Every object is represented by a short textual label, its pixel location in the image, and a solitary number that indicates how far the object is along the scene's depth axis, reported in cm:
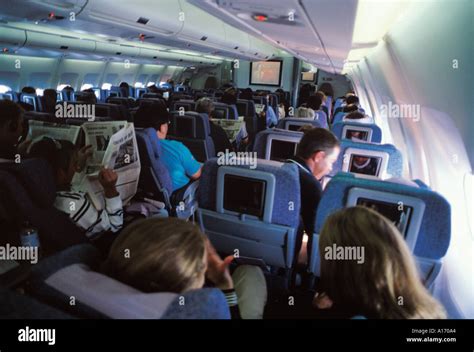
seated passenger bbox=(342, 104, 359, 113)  665
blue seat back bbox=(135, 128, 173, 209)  298
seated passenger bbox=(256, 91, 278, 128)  893
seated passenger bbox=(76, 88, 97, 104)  685
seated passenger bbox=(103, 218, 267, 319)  100
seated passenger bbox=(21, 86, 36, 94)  862
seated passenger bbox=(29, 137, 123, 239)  207
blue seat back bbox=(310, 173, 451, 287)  153
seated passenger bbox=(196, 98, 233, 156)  549
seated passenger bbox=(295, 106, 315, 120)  552
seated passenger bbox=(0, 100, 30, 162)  279
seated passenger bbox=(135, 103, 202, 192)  337
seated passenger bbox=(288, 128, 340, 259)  241
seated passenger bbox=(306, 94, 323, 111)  722
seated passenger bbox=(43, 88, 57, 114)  653
